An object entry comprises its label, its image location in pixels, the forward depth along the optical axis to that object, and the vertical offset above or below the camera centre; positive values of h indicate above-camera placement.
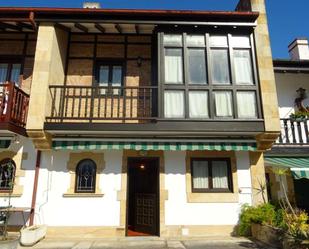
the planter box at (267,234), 7.41 -1.35
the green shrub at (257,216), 8.28 -0.89
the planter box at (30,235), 7.84 -1.38
